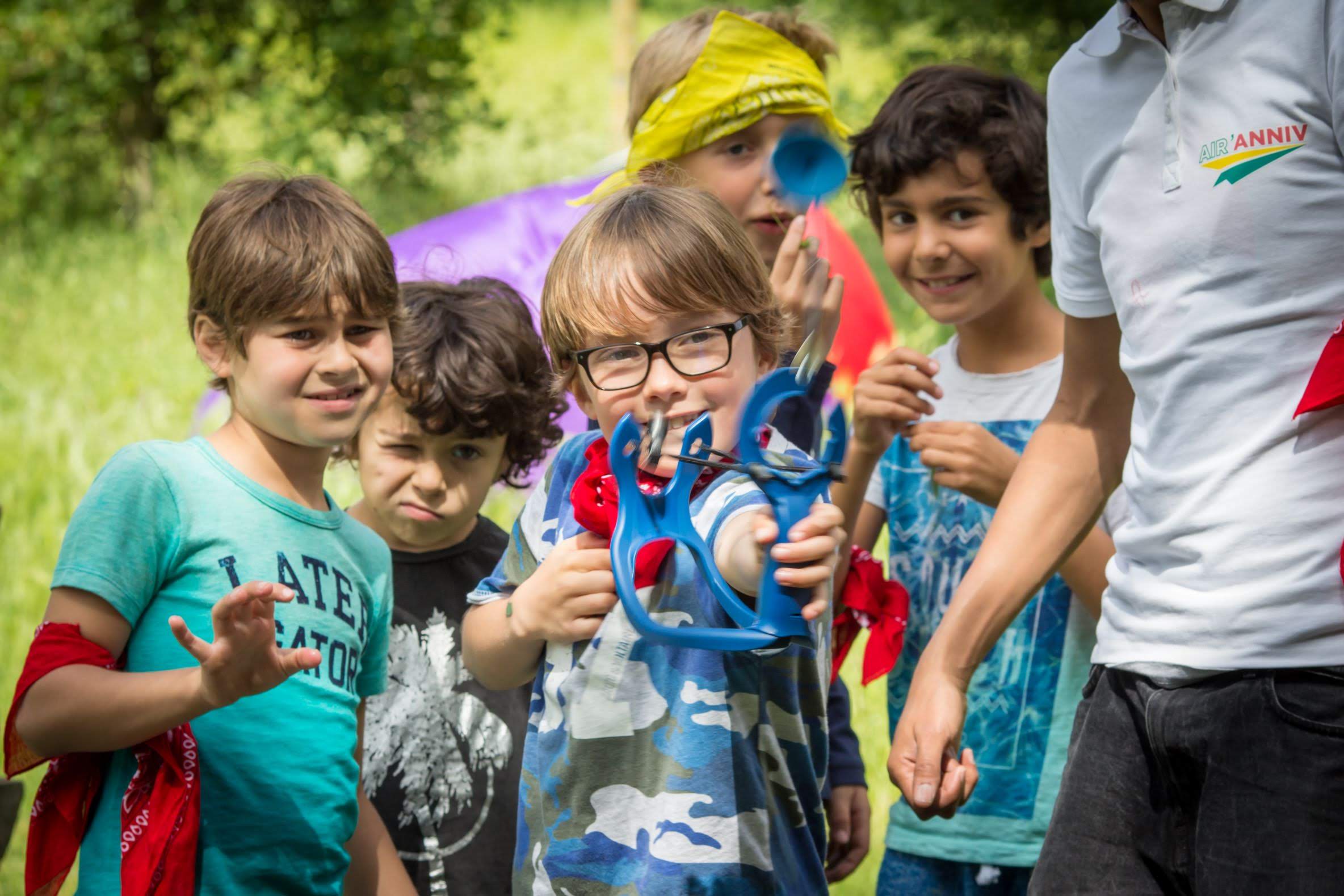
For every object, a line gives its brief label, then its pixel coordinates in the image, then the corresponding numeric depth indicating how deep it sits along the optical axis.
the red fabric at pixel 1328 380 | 2.01
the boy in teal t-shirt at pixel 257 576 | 2.12
